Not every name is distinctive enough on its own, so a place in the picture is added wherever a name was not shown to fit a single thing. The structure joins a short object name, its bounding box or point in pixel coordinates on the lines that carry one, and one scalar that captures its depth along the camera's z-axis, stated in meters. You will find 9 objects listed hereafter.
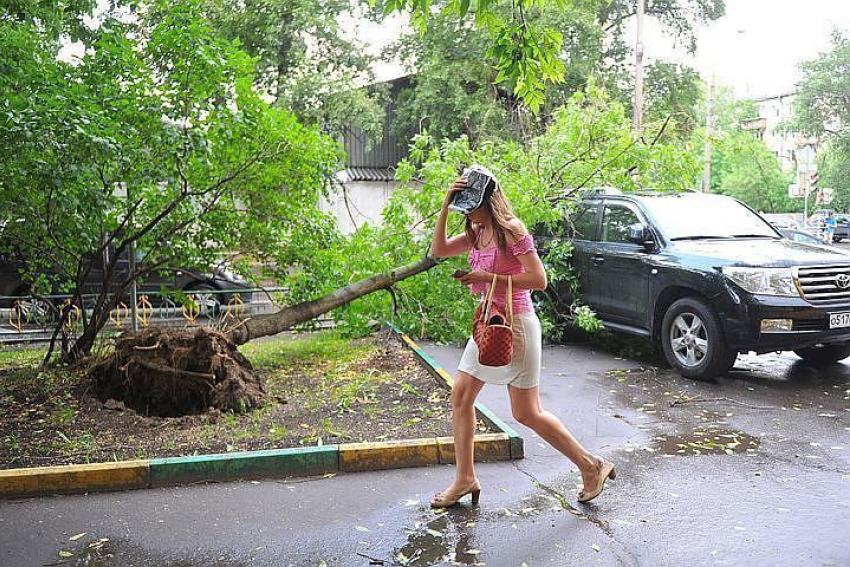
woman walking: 4.75
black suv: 8.35
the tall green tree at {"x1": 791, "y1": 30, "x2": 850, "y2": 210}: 45.66
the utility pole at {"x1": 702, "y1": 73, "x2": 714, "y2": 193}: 34.61
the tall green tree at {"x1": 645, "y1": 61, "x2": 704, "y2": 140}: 28.56
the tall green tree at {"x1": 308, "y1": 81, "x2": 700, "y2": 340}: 10.70
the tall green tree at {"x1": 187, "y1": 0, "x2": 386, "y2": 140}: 22.97
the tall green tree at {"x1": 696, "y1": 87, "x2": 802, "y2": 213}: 56.78
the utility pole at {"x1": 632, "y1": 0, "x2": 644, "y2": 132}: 23.80
